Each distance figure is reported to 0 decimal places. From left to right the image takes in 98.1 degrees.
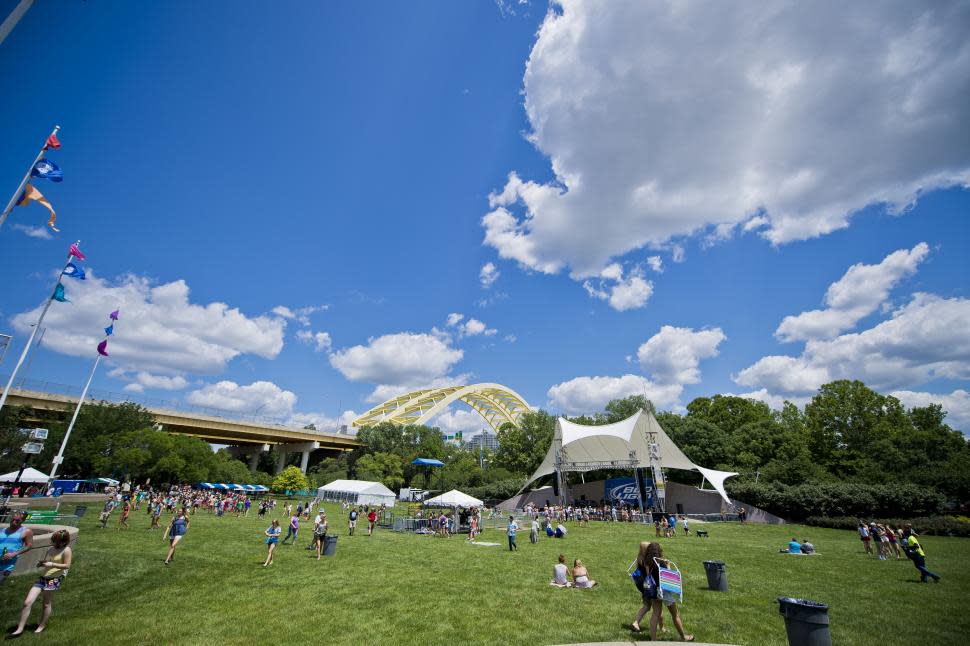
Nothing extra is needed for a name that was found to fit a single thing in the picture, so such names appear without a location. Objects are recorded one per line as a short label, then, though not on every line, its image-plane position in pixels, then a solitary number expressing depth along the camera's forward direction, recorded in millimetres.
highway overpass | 48438
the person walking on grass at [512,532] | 17422
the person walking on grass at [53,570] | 6852
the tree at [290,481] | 51844
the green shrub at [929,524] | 24031
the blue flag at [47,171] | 12609
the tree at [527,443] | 57750
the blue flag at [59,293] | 17000
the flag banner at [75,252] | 18183
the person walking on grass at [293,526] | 17703
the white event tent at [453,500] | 24750
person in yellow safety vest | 11271
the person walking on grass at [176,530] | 12719
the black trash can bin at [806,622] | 4996
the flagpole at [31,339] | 16688
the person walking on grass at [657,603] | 6283
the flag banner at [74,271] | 17406
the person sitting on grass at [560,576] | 10816
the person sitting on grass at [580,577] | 10613
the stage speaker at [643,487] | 37719
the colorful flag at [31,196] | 12039
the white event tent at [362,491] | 44156
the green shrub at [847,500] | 28062
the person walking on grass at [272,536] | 13070
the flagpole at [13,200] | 10922
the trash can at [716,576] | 10144
